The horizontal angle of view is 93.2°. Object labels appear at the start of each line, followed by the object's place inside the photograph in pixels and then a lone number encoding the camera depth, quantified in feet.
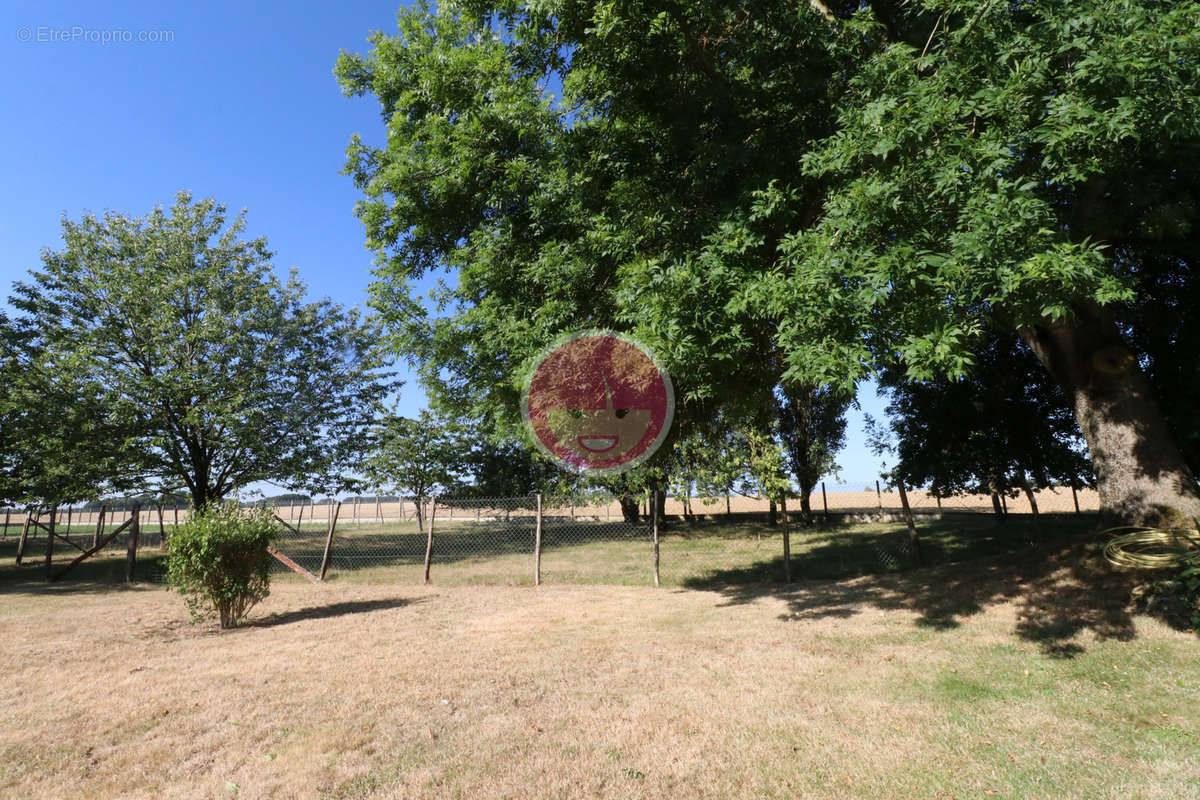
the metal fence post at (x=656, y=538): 36.99
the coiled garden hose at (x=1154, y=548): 21.86
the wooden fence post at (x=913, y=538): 36.01
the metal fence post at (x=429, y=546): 41.91
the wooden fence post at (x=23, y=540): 62.49
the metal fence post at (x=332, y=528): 44.32
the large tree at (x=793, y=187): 16.61
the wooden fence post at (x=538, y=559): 40.14
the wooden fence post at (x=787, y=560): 36.17
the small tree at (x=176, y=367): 53.52
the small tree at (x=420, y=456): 107.24
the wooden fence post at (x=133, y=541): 45.98
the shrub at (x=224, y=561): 27.71
